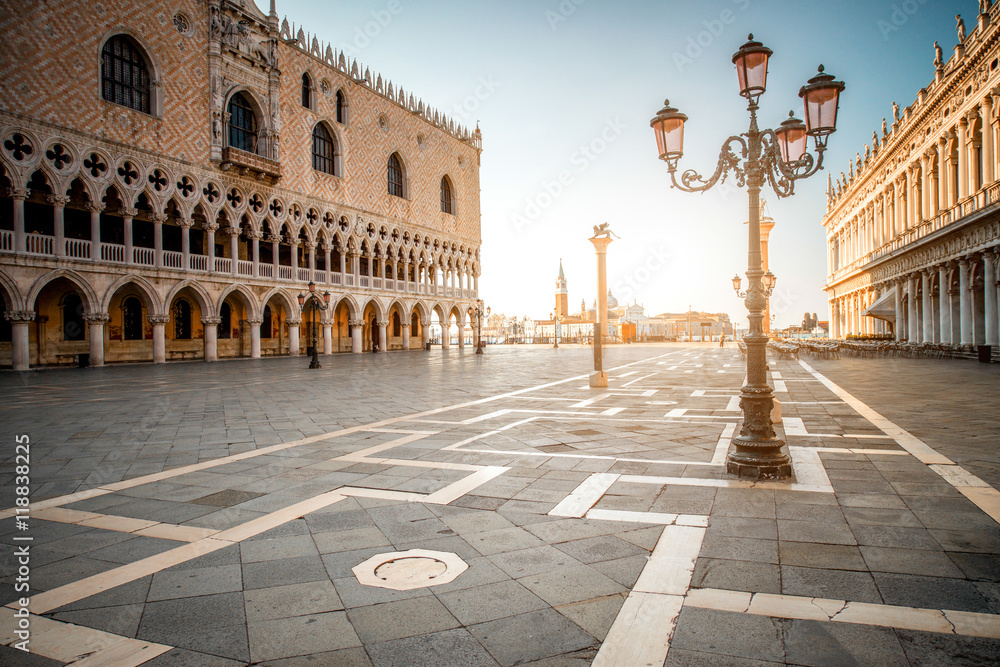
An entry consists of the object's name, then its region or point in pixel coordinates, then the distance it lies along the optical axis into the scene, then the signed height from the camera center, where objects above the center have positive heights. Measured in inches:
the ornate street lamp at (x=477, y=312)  1895.9 +60.5
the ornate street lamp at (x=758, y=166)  193.2 +67.6
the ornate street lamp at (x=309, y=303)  1210.2 +66.8
